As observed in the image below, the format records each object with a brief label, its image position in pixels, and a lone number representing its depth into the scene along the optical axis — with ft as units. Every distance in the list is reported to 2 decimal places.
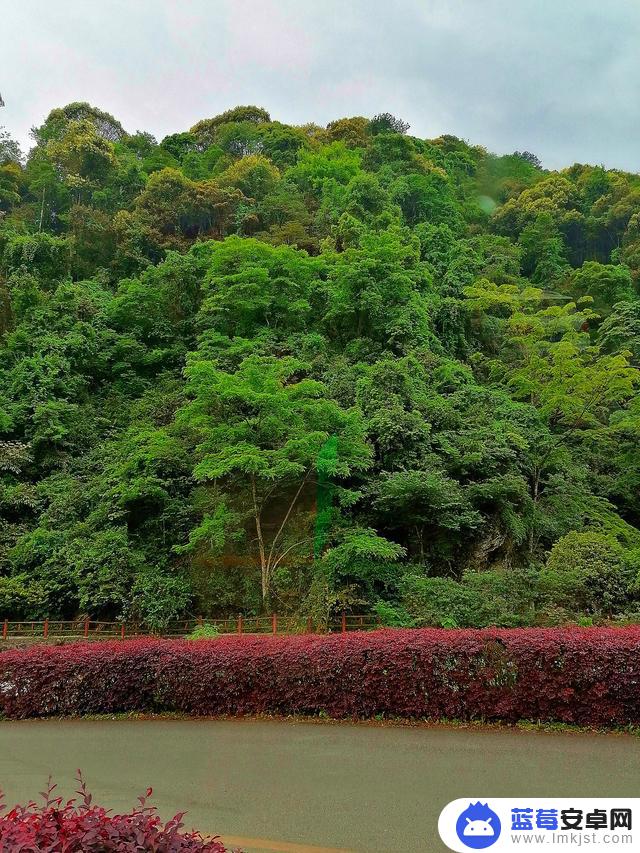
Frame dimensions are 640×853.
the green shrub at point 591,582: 46.85
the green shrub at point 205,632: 43.28
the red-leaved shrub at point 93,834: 8.45
